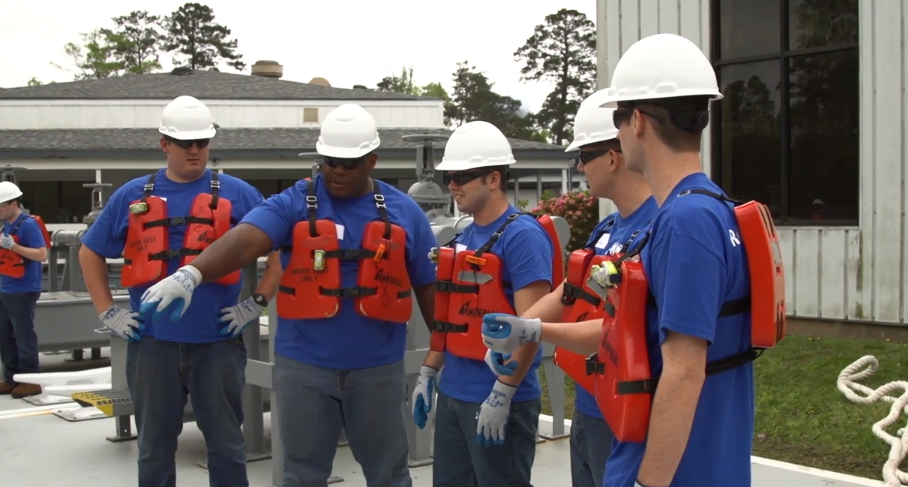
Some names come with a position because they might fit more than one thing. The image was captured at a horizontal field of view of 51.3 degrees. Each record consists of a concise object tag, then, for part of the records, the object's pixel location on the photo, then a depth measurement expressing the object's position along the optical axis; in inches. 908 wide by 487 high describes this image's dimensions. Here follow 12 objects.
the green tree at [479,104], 2699.3
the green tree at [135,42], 2265.0
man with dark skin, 158.9
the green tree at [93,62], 2138.3
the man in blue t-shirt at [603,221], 134.9
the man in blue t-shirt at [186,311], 184.4
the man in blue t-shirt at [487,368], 150.4
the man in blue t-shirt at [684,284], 84.0
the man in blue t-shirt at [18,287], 381.7
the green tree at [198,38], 2534.4
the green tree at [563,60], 2346.2
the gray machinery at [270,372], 236.1
